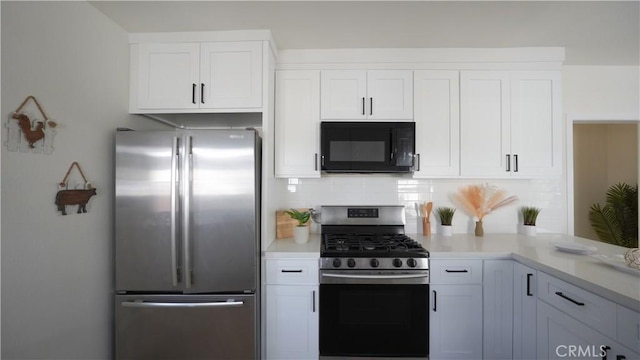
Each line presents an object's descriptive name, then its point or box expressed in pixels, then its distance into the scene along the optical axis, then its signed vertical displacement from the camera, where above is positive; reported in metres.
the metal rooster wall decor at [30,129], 1.23 +0.26
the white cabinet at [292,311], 1.80 -0.91
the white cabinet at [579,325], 1.09 -0.68
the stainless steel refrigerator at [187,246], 1.68 -0.42
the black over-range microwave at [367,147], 2.10 +0.28
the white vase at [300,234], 2.07 -0.42
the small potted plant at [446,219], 2.38 -0.34
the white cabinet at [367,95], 2.18 +0.73
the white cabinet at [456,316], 1.78 -0.92
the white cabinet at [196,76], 1.91 +0.78
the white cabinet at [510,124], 2.16 +0.49
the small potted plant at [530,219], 2.36 -0.35
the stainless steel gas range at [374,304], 1.77 -0.84
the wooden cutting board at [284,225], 2.21 -0.37
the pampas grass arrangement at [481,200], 2.34 -0.17
